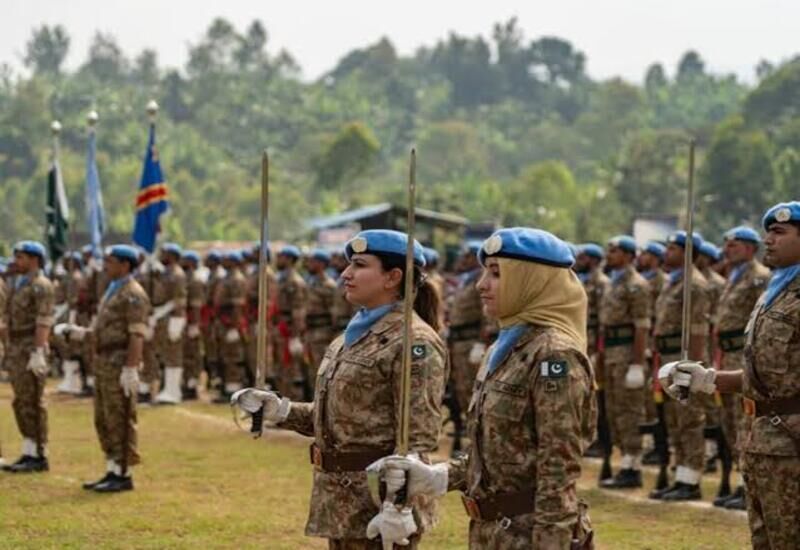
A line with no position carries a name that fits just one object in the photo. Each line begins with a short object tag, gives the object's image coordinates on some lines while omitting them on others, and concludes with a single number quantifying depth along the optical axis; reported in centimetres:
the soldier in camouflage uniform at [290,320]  1972
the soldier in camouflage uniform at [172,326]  2166
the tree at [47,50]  19562
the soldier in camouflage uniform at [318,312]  1902
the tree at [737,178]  7856
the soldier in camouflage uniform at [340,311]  1861
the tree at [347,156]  10006
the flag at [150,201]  2125
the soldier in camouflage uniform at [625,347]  1360
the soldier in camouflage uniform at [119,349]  1286
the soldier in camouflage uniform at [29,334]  1409
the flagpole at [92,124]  2199
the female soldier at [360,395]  638
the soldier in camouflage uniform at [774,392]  705
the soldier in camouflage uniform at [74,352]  2308
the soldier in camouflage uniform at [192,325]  2244
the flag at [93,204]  2406
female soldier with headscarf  520
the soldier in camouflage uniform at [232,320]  2195
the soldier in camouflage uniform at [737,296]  1192
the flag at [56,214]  2330
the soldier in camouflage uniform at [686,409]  1270
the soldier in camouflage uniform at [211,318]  2255
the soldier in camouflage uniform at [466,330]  1628
